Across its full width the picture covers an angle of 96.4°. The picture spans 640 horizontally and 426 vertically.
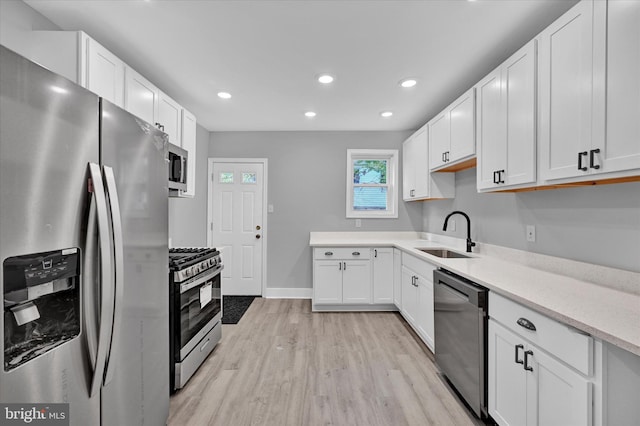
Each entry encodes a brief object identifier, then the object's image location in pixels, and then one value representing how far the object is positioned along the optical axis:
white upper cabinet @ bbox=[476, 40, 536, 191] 1.76
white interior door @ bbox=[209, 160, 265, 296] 4.47
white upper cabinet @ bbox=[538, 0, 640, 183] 1.21
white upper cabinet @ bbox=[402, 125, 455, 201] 3.38
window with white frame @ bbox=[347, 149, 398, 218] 4.38
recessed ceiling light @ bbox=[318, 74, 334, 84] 2.61
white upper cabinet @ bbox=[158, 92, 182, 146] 2.51
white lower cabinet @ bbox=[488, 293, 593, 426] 1.10
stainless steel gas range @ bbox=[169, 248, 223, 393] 2.03
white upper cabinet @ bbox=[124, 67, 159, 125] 2.05
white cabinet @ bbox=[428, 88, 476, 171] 2.44
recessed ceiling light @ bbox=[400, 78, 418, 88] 2.70
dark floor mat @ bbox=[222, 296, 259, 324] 3.53
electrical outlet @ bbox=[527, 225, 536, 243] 2.13
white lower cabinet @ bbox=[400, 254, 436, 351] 2.55
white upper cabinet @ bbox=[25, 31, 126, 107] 1.64
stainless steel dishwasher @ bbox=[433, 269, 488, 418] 1.69
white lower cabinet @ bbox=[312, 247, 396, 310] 3.68
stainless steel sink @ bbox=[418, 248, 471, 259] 3.10
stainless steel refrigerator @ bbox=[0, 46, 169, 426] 0.74
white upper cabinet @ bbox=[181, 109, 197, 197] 2.92
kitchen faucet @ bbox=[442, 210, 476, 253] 2.85
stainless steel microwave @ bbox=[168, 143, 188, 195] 2.36
